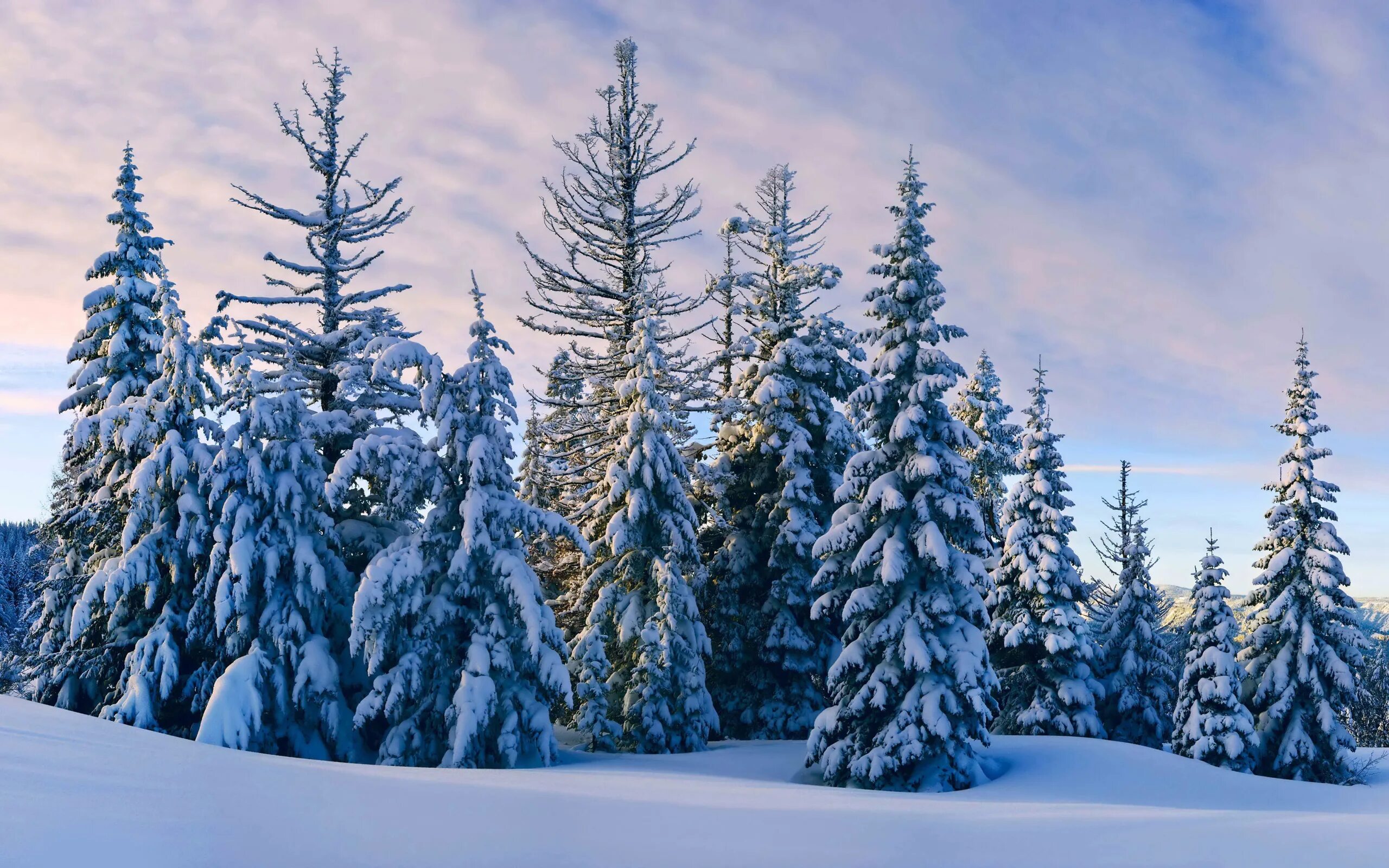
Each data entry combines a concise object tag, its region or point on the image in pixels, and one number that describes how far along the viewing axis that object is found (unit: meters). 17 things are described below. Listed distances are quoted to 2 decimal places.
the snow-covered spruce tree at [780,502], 25.89
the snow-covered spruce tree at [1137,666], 32.31
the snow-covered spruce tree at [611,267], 30.34
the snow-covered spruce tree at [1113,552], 40.03
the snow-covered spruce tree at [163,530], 20.94
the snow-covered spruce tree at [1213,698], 26.64
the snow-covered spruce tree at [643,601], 22.64
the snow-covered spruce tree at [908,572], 19.42
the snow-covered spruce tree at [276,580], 20.05
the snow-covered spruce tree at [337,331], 23.23
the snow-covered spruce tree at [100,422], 22.69
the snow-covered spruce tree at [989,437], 35.66
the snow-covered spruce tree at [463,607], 19.06
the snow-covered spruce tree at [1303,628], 28.31
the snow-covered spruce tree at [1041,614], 29.39
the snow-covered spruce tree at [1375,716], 66.25
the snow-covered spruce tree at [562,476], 28.66
